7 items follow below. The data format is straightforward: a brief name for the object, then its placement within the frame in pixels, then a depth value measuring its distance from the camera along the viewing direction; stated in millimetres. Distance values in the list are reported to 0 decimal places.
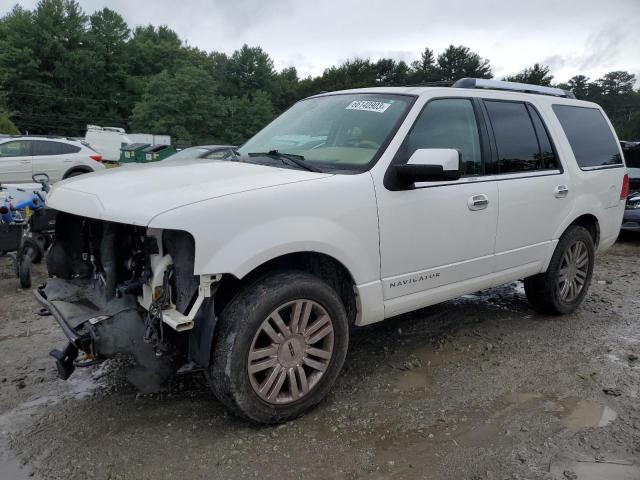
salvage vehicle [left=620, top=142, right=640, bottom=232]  9055
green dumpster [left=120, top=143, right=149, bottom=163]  19097
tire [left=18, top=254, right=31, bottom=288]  5895
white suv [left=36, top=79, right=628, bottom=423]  2779
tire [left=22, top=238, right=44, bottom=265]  5934
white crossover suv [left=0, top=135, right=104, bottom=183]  13805
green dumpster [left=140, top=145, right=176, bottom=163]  17719
